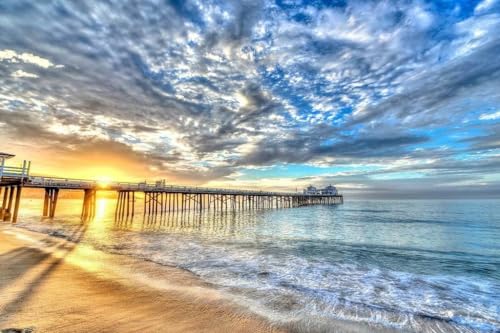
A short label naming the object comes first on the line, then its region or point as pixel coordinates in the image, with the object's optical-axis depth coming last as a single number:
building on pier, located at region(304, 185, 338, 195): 99.95
